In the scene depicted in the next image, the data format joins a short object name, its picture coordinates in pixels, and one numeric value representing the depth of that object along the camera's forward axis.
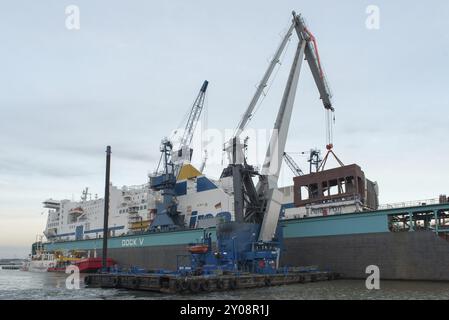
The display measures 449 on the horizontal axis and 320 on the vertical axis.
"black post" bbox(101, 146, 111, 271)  46.78
